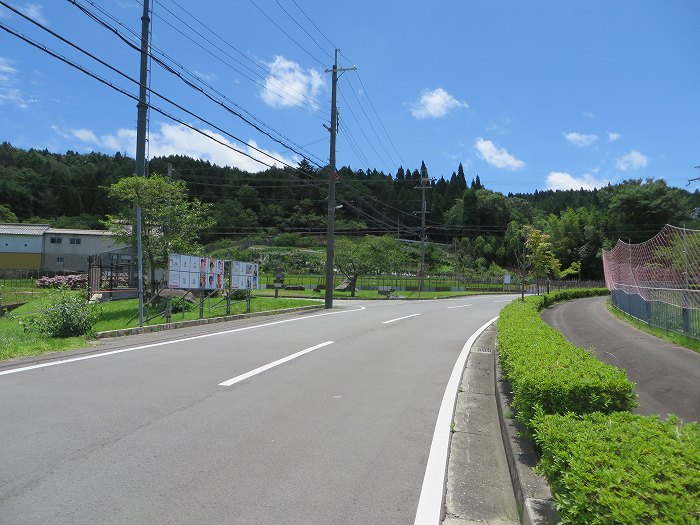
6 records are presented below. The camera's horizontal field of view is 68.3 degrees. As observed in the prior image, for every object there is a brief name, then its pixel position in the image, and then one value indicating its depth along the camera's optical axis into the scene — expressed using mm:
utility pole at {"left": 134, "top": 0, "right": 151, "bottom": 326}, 21594
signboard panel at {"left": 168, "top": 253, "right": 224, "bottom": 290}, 15617
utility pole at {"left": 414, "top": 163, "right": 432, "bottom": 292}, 52762
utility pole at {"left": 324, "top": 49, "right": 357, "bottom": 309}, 28917
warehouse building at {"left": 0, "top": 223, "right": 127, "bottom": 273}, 66750
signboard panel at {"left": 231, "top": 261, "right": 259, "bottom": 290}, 20078
